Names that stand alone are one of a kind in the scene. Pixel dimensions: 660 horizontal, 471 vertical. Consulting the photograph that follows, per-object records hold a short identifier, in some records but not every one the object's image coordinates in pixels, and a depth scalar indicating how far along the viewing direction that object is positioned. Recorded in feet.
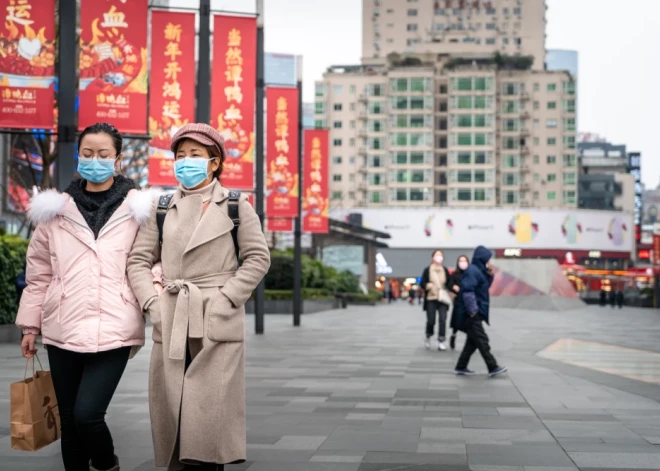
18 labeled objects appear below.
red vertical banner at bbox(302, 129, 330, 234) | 104.83
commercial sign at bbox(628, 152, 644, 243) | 521.33
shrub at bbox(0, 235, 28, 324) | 59.00
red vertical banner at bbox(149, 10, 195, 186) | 47.98
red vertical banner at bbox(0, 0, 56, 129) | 36.47
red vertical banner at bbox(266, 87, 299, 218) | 76.54
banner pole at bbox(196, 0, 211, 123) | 50.65
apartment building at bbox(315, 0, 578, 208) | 350.64
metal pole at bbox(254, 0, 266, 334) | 69.31
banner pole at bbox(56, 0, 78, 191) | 34.30
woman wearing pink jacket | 15.37
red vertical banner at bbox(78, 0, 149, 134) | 39.14
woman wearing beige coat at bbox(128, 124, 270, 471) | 15.15
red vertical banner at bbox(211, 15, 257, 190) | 52.85
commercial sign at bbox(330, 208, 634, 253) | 327.26
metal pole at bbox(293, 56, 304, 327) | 78.54
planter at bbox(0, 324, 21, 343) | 59.41
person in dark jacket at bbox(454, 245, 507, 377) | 41.27
